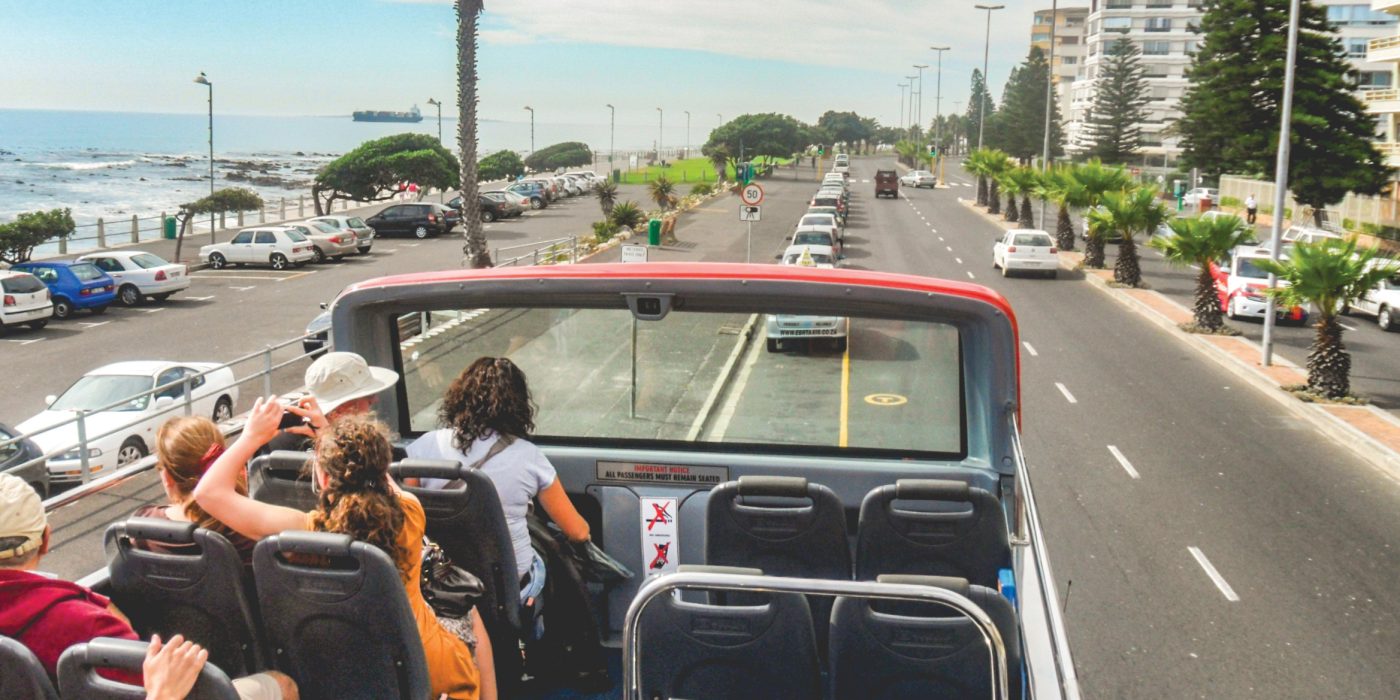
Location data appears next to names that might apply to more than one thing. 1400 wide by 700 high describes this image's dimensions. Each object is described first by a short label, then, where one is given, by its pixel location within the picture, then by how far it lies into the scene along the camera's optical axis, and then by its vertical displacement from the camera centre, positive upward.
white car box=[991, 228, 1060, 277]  36.12 -1.39
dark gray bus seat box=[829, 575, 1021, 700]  4.01 -1.50
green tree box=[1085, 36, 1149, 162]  90.50 +7.73
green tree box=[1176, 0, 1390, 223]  50.97 +4.92
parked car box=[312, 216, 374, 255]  45.44 -1.57
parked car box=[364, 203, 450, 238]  53.12 -1.36
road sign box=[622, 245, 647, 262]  20.18 -0.97
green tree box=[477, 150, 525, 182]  102.25 +2.16
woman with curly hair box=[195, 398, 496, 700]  3.89 -1.06
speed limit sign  30.08 +0.13
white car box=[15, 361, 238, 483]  15.85 -3.28
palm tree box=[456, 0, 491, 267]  32.34 +1.18
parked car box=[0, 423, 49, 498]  14.27 -3.40
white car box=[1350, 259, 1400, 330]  27.45 -1.98
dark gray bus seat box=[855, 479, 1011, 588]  4.82 -1.33
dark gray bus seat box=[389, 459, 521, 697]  4.68 -1.34
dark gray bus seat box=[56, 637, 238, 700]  3.23 -1.32
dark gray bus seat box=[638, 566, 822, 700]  4.09 -1.53
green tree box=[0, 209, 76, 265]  38.66 -1.80
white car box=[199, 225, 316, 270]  42.56 -2.27
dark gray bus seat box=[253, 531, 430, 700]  3.83 -1.41
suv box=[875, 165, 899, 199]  79.88 +1.24
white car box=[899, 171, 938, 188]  94.25 +1.90
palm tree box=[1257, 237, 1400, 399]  18.48 -1.08
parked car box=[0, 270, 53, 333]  28.98 -2.96
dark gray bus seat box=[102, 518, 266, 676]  4.02 -1.38
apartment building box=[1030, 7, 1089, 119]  168.75 +23.54
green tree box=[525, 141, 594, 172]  149.62 +4.59
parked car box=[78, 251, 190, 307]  33.91 -2.62
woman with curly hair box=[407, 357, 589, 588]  5.03 -1.05
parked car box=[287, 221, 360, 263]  43.72 -1.93
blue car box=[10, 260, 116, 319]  31.81 -2.80
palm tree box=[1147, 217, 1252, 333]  25.48 -0.73
